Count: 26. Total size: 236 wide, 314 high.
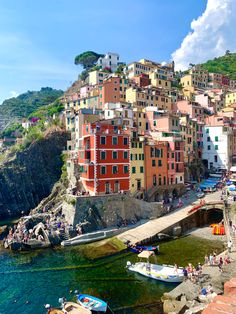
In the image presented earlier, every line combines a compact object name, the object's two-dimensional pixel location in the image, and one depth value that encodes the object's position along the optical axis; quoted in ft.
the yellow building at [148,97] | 245.61
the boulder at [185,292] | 75.72
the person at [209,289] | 74.53
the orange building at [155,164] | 164.35
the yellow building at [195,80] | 346.95
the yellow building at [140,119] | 209.99
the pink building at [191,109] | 252.62
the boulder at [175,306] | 69.08
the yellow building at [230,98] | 325.46
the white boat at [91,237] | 125.49
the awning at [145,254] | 96.62
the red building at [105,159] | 146.10
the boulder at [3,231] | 151.12
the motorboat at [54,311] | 70.49
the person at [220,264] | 86.66
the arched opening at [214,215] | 152.06
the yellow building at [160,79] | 301.43
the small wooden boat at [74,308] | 70.28
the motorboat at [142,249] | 110.81
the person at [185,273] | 88.26
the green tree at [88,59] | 426.10
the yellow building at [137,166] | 157.69
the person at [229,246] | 102.98
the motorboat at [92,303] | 72.28
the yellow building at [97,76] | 321.73
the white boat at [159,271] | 88.99
